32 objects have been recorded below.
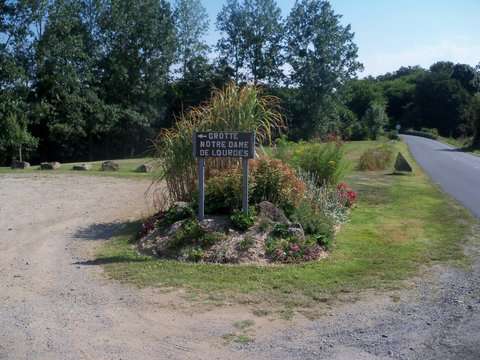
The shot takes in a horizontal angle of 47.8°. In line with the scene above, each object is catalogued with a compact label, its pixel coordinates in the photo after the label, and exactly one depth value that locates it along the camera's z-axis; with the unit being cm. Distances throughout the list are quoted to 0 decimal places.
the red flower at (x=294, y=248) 719
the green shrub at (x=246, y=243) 720
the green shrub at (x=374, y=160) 2245
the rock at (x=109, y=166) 2114
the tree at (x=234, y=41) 4594
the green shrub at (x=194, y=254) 711
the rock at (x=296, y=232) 755
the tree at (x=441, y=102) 8669
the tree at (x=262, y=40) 4591
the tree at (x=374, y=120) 5747
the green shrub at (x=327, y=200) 928
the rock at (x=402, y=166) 2094
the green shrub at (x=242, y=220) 759
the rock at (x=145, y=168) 2010
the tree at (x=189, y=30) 4434
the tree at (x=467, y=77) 9094
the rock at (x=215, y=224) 766
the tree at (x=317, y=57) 4509
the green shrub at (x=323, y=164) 1194
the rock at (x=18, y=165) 2378
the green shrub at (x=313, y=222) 802
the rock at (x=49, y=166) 2223
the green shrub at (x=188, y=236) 752
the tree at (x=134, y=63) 3888
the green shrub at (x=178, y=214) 831
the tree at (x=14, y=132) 2775
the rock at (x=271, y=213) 790
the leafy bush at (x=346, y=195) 1145
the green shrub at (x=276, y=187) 852
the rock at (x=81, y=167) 2123
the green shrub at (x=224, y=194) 830
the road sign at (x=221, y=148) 782
